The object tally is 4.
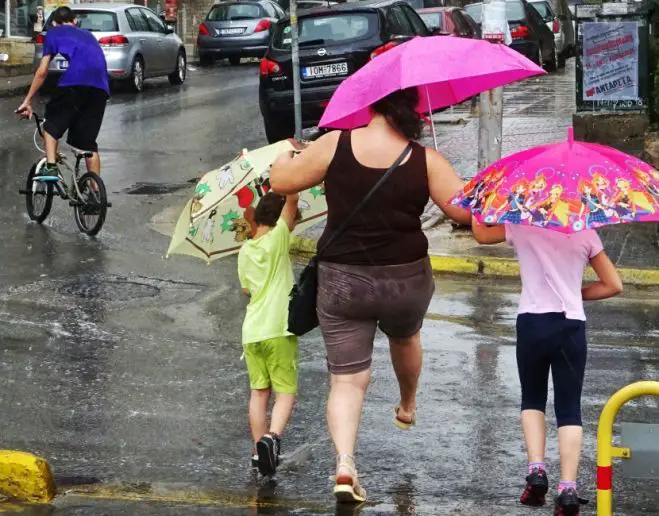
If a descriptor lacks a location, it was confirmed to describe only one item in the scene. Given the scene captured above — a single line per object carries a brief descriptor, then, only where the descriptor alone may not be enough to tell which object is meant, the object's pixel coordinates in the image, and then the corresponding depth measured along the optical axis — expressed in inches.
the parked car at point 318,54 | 721.6
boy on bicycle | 514.9
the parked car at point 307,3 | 1587.8
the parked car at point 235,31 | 1334.9
